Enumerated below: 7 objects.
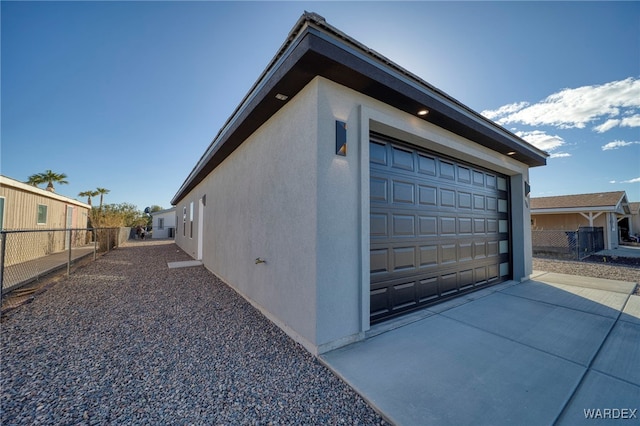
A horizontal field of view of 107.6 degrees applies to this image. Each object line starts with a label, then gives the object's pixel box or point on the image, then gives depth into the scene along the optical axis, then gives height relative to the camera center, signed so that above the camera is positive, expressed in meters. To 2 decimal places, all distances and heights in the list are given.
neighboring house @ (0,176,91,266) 7.59 +0.35
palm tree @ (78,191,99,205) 27.84 +3.43
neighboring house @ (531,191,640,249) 13.88 +0.84
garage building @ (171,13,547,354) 2.69 +0.51
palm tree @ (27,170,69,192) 20.52 +3.95
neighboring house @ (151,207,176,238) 24.91 -0.11
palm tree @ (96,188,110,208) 28.97 +3.92
